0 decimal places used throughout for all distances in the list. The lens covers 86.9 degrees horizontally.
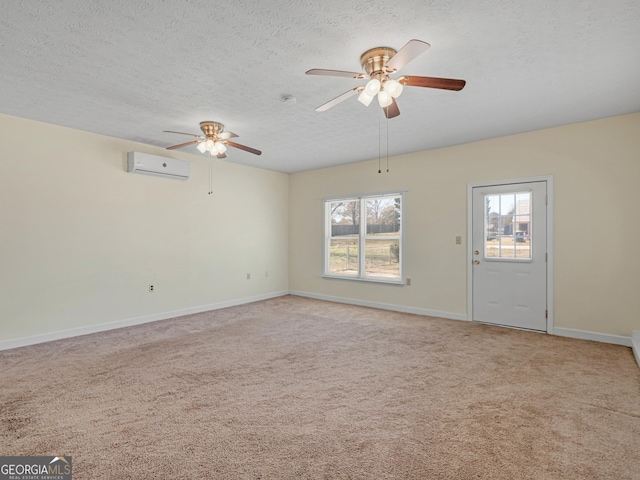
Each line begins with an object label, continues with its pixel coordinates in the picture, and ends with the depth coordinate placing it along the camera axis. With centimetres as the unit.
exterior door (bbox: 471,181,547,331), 438
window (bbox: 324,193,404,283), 585
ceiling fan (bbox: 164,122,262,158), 393
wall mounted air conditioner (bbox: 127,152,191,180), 467
